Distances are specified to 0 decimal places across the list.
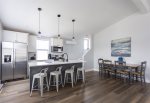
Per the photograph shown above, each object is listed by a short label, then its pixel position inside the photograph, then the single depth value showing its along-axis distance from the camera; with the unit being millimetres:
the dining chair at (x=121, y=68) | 4873
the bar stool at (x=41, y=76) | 3145
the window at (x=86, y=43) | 7904
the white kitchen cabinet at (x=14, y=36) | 4617
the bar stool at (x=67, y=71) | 4058
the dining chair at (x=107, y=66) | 5696
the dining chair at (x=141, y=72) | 4436
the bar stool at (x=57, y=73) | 3545
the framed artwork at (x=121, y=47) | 5484
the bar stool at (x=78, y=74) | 4595
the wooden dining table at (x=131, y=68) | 4578
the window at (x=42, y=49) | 5857
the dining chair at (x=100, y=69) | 6109
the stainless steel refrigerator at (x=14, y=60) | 4465
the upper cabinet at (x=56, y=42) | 5916
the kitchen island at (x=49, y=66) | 3438
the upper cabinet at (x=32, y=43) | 5352
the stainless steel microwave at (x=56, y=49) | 5922
